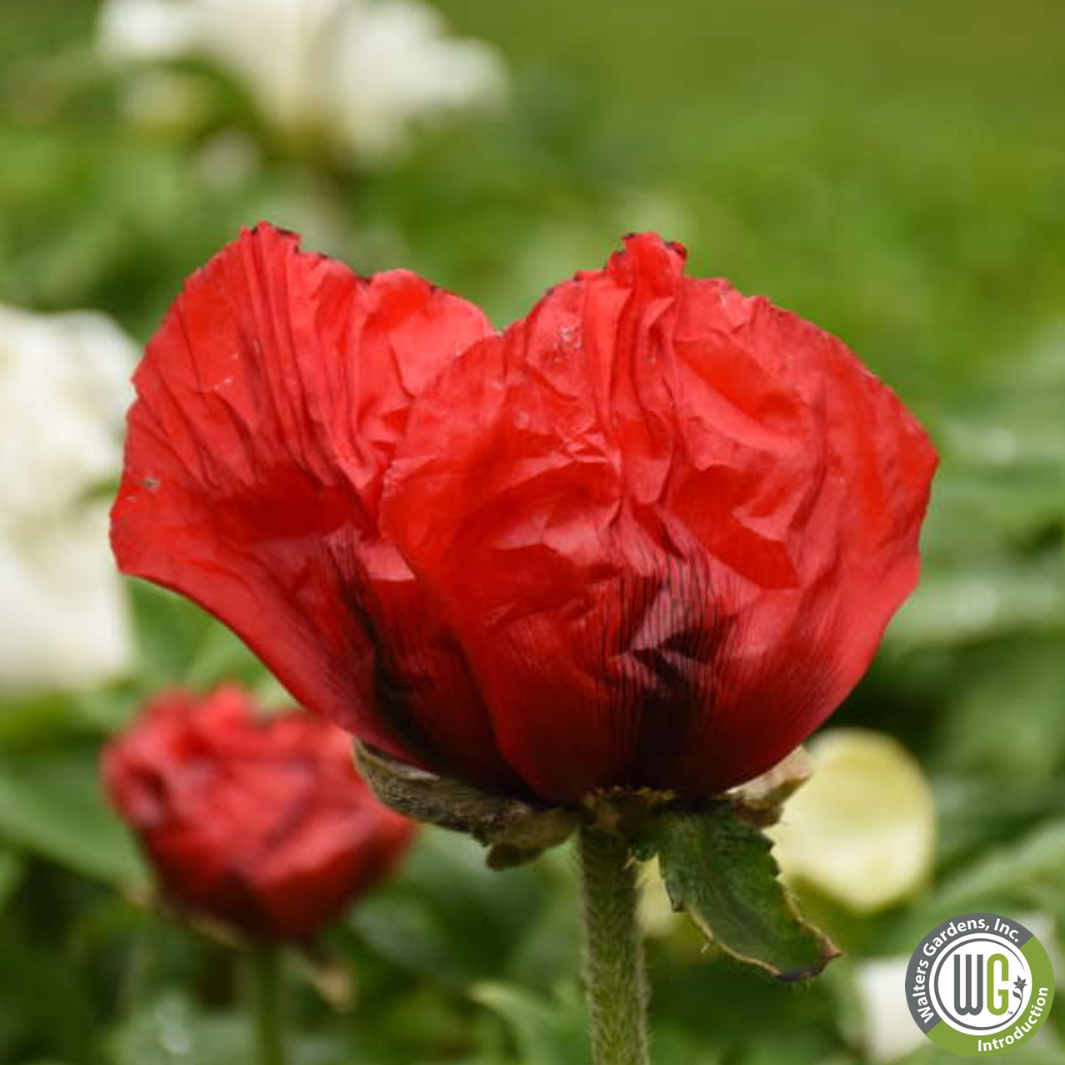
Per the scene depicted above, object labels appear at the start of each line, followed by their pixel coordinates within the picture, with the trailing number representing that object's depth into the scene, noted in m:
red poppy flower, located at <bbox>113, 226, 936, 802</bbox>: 1.07
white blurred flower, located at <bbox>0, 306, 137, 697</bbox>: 1.47
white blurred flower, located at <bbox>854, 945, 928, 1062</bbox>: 1.26
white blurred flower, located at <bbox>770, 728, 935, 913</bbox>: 1.31
